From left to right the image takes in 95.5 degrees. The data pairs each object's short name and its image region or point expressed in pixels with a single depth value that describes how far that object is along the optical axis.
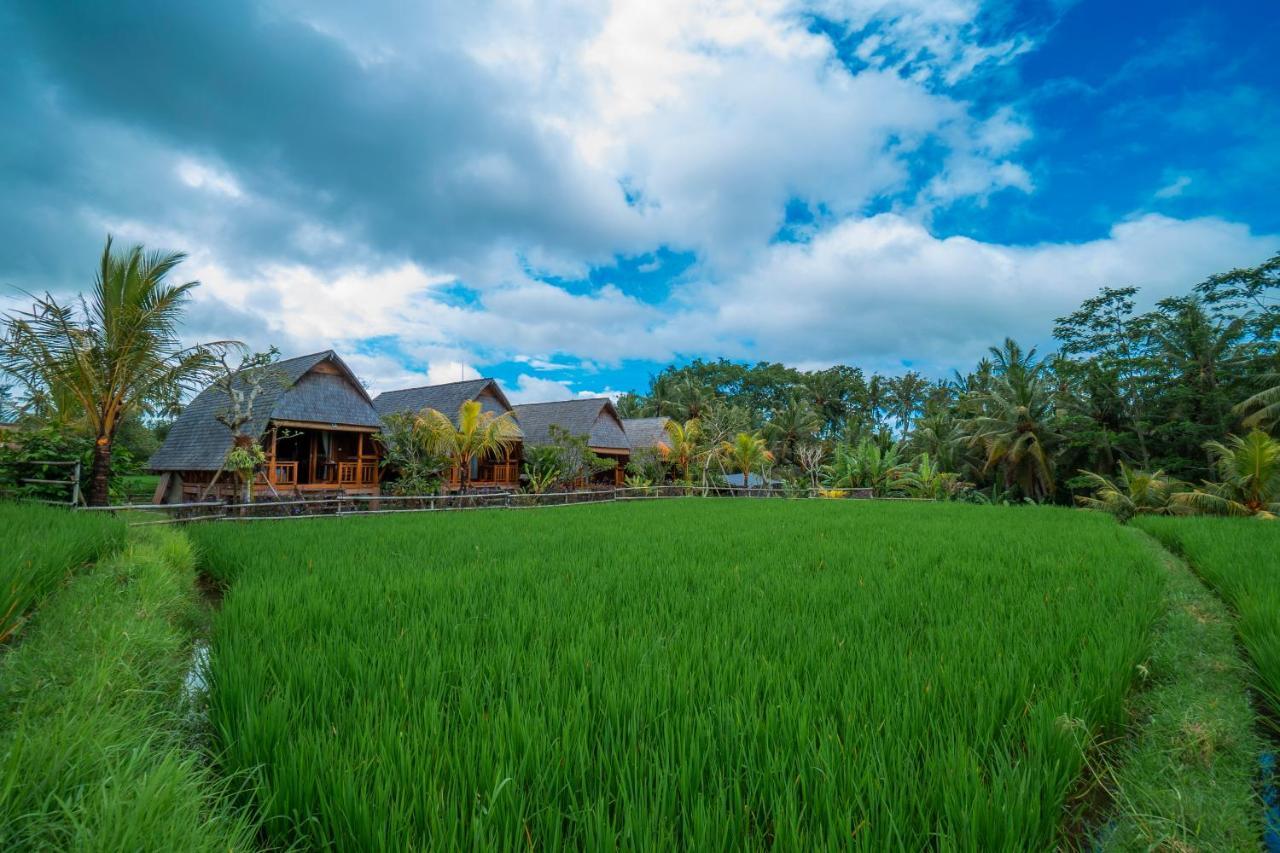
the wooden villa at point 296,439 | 13.56
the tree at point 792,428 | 32.91
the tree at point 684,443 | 20.77
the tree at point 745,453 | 21.08
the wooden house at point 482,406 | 18.36
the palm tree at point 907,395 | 44.03
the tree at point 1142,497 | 14.47
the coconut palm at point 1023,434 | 21.84
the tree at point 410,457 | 14.34
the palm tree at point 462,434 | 14.30
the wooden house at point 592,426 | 21.02
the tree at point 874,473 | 21.09
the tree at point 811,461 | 21.12
